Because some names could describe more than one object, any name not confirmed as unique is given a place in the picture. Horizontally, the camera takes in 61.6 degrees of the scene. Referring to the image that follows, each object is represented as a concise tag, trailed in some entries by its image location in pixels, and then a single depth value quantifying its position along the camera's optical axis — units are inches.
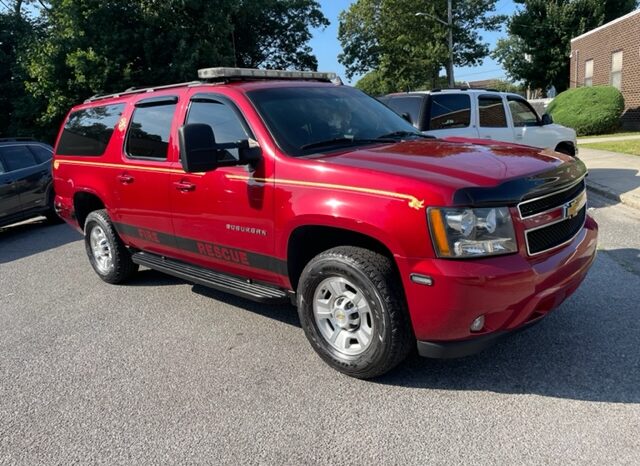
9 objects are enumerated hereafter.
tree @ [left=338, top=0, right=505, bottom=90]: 1530.5
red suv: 115.7
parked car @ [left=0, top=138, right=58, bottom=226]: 372.8
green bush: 778.2
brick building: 788.0
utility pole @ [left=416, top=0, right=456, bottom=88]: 1409.9
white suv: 307.0
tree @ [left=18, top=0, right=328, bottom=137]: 721.0
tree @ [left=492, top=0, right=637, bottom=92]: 1175.6
